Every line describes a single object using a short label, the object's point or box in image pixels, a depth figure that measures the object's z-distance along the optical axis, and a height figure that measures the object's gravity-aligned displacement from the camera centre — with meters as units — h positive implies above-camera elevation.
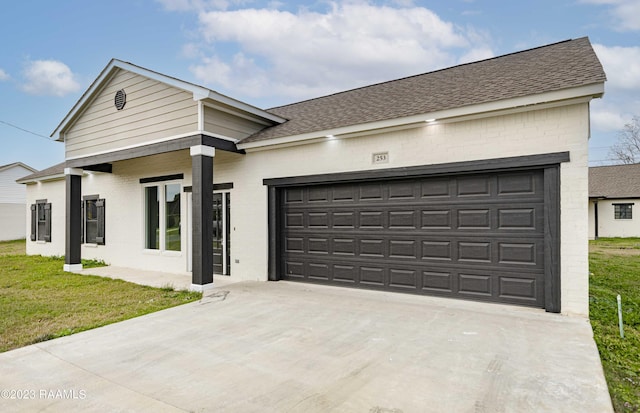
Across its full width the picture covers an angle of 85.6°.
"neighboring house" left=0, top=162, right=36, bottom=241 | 22.83 +0.50
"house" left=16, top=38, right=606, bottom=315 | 4.93 +0.57
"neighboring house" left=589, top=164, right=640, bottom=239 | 20.08 -0.19
